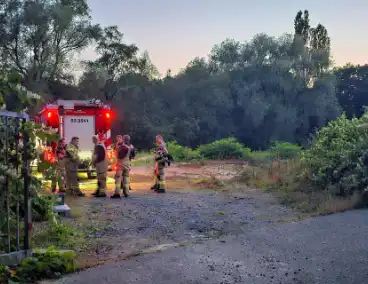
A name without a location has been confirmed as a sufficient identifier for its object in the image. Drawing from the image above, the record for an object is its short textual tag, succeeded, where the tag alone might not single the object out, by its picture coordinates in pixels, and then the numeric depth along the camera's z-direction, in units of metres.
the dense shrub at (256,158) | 21.67
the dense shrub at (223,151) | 29.69
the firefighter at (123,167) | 11.55
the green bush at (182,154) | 28.22
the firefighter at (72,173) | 11.54
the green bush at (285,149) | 28.41
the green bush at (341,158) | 10.73
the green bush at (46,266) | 5.03
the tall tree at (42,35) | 34.34
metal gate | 5.07
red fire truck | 15.09
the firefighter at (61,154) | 11.61
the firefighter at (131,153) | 12.57
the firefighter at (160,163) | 12.48
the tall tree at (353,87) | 52.88
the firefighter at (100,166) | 11.56
